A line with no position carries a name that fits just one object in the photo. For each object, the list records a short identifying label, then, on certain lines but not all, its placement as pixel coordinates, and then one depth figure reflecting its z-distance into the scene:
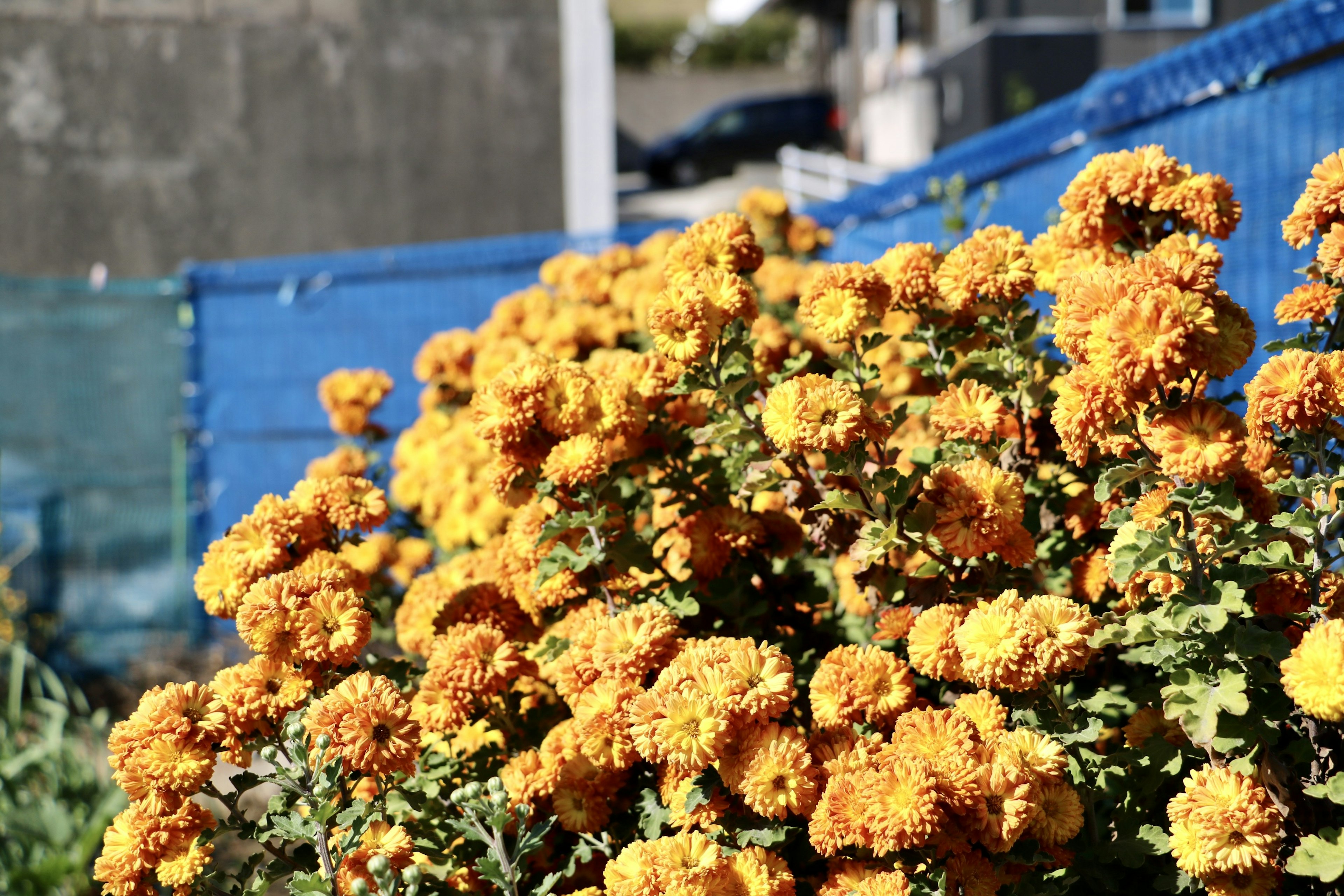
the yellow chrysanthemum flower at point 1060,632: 1.28
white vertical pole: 8.18
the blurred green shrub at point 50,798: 2.95
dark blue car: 24.25
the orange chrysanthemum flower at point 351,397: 3.03
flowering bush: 1.26
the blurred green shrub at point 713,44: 32.78
